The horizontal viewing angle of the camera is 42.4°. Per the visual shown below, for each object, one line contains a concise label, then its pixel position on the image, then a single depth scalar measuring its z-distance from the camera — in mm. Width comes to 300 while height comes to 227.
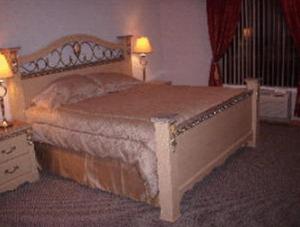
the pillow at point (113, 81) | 5199
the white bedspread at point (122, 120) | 3539
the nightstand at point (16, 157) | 4109
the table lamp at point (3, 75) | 4137
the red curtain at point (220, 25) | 6496
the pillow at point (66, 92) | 4527
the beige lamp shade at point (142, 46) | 6332
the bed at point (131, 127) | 3449
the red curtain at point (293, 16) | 5840
